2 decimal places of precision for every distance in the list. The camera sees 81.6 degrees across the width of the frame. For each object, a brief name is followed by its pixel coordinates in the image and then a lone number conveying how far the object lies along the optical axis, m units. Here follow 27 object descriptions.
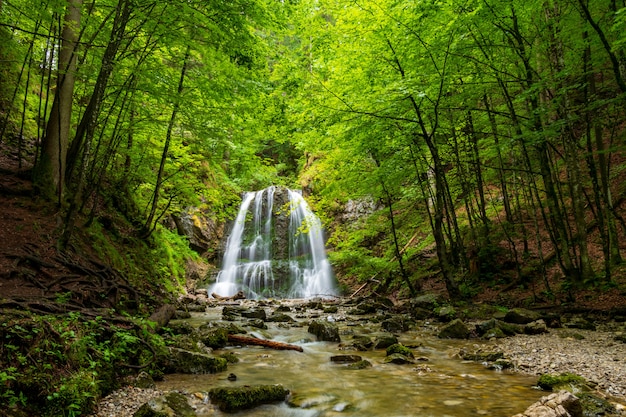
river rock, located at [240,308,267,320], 11.05
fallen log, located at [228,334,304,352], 7.11
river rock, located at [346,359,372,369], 5.66
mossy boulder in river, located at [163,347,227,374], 4.93
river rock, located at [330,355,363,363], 6.05
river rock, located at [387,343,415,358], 6.12
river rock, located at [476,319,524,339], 7.17
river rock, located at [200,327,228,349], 6.81
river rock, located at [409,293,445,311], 11.08
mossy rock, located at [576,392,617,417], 3.43
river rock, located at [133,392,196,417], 3.25
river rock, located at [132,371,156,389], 4.05
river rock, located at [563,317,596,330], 7.09
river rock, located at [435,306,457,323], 9.45
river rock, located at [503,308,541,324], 8.05
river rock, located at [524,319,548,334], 7.20
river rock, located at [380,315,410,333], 8.79
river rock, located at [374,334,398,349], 7.02
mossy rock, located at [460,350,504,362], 5.67
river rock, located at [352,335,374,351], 7.03
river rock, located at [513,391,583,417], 3.21
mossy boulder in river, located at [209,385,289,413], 3.89
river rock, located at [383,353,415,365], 5.79
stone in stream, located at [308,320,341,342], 7.87
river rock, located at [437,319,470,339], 7.52
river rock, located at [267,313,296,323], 10.77
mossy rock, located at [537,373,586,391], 4.12
